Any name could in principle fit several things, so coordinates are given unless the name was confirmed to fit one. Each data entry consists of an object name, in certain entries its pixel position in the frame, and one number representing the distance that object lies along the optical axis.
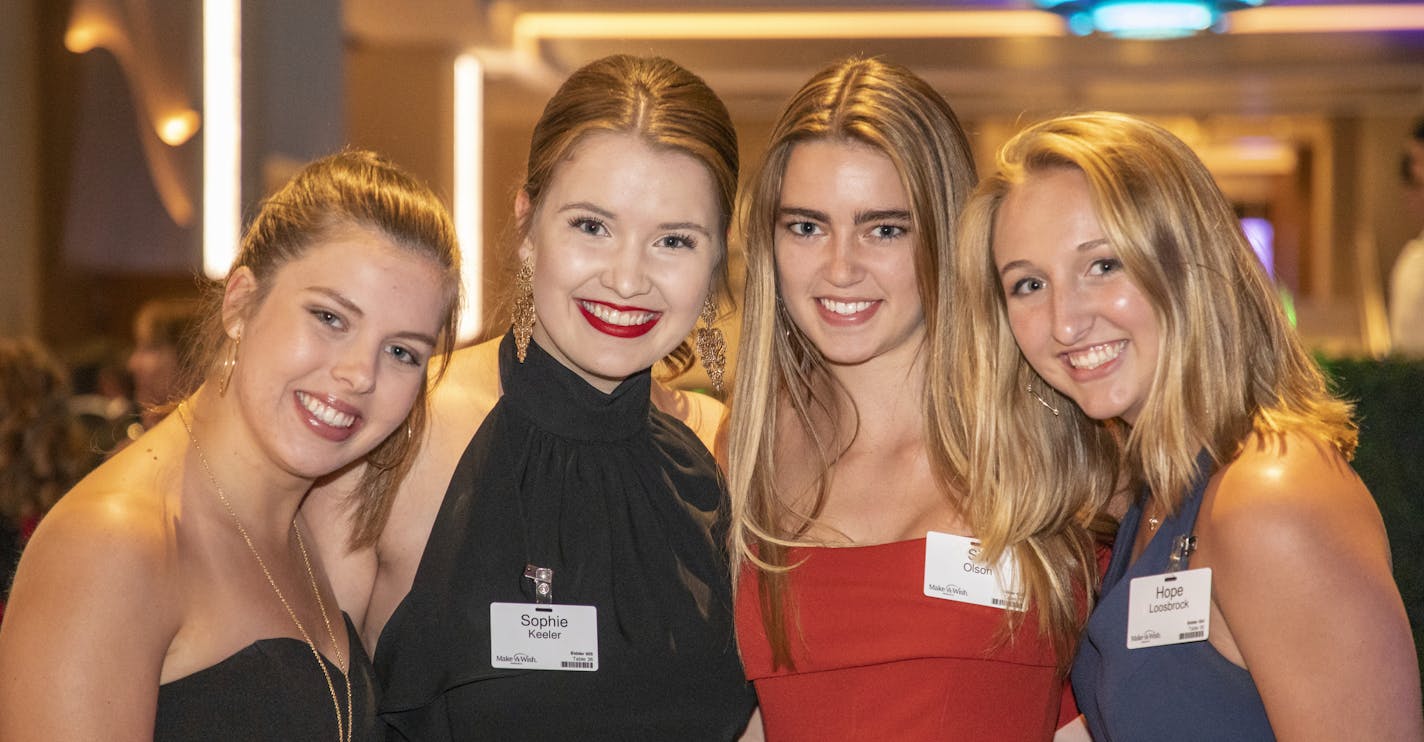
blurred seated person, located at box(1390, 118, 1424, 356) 4.91
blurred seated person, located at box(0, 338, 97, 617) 4.05
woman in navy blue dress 1.73
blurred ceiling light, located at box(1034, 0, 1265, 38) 7.32
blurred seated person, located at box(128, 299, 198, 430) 5.04
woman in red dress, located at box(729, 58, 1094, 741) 2.24
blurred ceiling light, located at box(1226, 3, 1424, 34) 9.13
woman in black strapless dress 1.65
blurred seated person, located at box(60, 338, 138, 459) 4.93
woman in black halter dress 2.16
